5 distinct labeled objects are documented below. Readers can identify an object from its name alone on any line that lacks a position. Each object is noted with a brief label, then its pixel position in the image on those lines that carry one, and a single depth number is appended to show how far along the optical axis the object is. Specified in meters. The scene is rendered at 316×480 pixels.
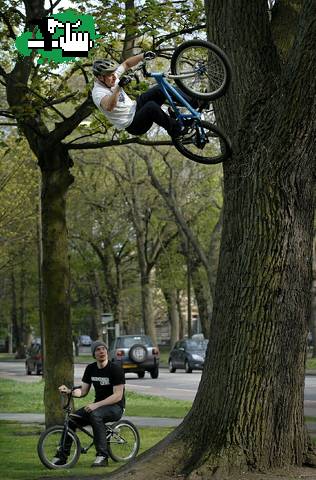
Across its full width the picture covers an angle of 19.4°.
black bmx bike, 11.32
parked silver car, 37.25
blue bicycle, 8.91
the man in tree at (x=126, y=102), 8.65
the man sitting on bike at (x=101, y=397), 11.35
